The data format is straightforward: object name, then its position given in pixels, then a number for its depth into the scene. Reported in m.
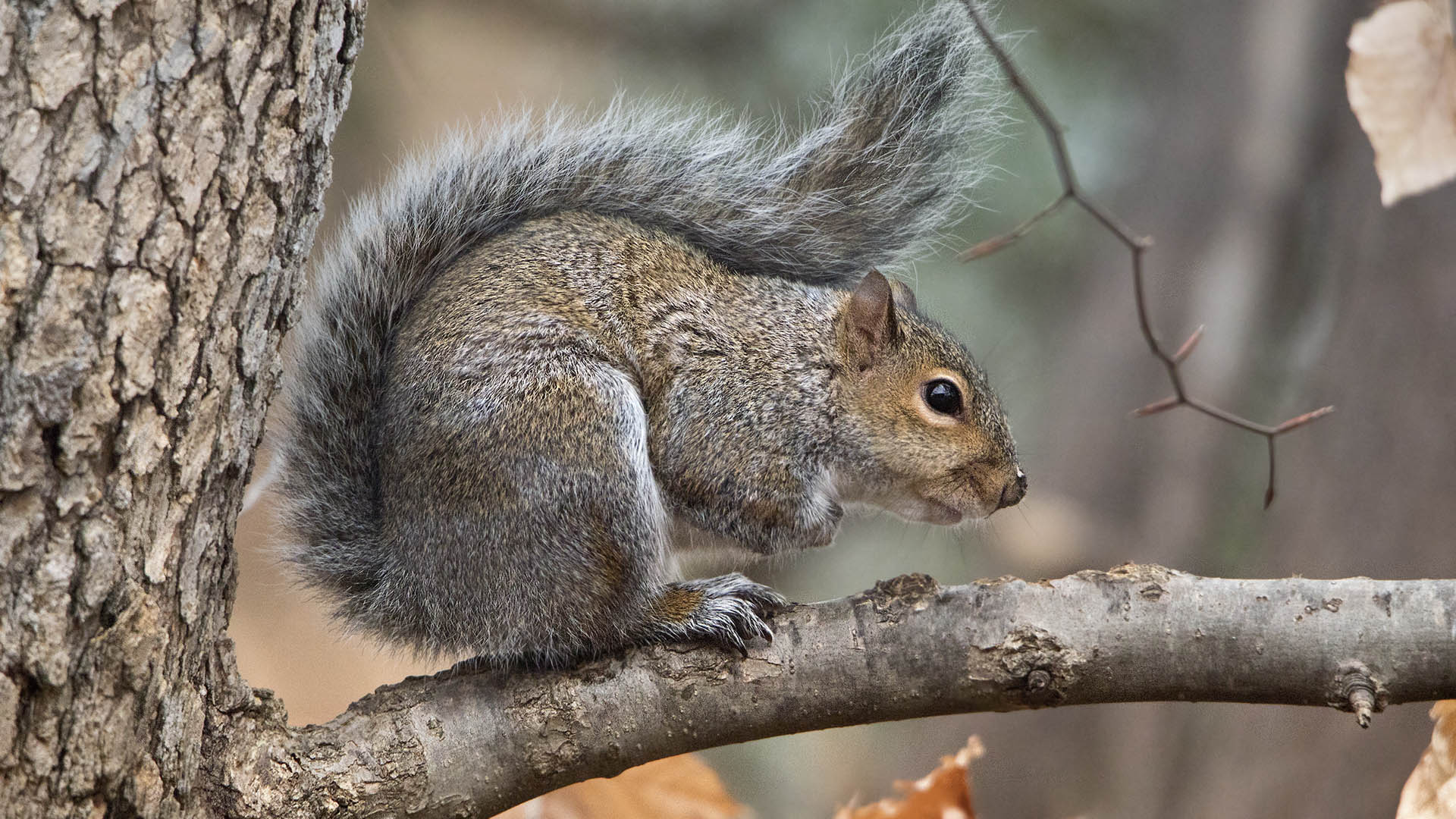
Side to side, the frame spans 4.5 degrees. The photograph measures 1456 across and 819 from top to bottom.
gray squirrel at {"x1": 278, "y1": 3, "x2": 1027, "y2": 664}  4.37
